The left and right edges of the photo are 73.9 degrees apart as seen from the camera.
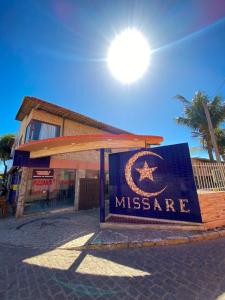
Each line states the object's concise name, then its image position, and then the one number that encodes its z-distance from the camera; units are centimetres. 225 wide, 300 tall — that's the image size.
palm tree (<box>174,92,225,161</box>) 1526
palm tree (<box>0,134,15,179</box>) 2291
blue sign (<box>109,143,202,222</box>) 570
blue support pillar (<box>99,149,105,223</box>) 650
